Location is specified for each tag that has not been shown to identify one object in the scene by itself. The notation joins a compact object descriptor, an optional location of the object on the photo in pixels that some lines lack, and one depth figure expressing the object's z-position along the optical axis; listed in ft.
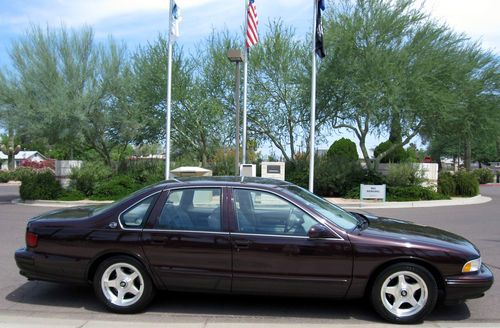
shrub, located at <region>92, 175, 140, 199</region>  67.31
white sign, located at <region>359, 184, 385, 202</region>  64.85
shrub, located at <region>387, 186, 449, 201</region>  67.02
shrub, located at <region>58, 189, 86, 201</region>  66.19
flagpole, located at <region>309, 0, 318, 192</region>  55.88
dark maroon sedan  16.38
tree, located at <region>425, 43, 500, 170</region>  68.44
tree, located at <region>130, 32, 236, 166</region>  78.95
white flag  57.00
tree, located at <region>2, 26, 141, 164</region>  67.05
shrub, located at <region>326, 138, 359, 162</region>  94.22
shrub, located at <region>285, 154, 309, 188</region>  74.45
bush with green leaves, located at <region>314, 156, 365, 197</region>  71.72
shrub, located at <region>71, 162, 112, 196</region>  69.15
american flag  59.36
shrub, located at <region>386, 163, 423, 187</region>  71.26
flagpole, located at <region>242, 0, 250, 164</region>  62.03
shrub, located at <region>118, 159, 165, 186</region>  73.41
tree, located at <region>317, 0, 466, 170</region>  65.36
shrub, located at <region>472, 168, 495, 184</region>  131.66
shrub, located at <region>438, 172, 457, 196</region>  75.87
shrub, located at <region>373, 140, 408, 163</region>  88.77
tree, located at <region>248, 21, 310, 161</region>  76.38
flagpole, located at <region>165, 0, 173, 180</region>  57.06
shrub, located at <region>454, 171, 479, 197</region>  76.59
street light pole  52.75
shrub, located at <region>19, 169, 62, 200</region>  66.64
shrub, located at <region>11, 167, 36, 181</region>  123.73
